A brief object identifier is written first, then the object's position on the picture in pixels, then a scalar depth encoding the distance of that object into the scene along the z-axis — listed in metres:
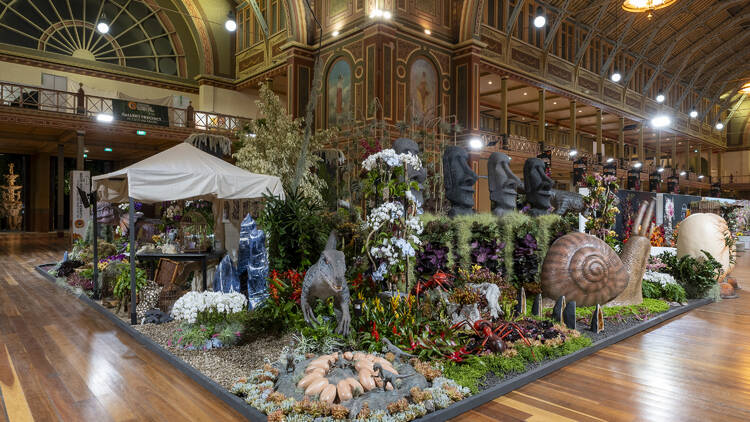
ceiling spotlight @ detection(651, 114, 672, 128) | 12.76
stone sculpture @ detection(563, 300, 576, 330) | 4.49
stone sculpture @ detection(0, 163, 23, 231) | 19.08
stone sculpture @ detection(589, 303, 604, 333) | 4.59
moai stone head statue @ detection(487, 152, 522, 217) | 6.57
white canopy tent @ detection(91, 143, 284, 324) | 5.10
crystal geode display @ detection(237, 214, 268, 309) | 5.65
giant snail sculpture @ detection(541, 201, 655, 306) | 5.08
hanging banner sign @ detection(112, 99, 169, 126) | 14.09
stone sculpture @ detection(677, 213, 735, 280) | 7.06
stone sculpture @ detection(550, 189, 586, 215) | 7.43
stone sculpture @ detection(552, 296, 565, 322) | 4.66
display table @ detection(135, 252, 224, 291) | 6.13
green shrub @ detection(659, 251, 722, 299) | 6.50
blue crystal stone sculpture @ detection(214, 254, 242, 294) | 5.86
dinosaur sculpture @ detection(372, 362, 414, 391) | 3.04
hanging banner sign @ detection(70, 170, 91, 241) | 10.85
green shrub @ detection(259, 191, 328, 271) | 4.82
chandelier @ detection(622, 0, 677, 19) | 13.76
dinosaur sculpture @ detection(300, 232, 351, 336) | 3.68
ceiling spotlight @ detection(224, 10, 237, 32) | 14.17
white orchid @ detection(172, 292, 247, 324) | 4.57
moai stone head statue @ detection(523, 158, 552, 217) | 6.74
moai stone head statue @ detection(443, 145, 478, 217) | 6.43
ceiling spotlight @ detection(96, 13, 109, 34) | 13.46
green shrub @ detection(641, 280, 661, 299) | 6.38
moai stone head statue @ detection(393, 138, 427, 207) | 5.29
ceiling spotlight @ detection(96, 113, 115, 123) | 13.62
